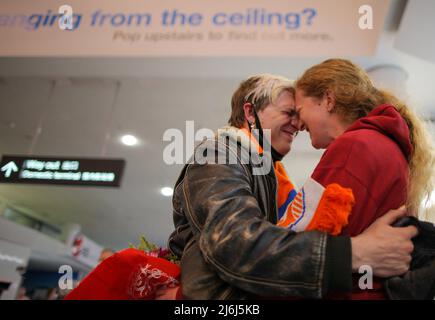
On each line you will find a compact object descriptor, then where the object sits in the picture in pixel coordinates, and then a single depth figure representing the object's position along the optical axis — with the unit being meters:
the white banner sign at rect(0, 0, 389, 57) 2.11
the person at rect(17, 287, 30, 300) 8.17
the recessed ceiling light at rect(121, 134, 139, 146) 5.87
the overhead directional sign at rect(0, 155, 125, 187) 3.38
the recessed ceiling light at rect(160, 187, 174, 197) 8.10
